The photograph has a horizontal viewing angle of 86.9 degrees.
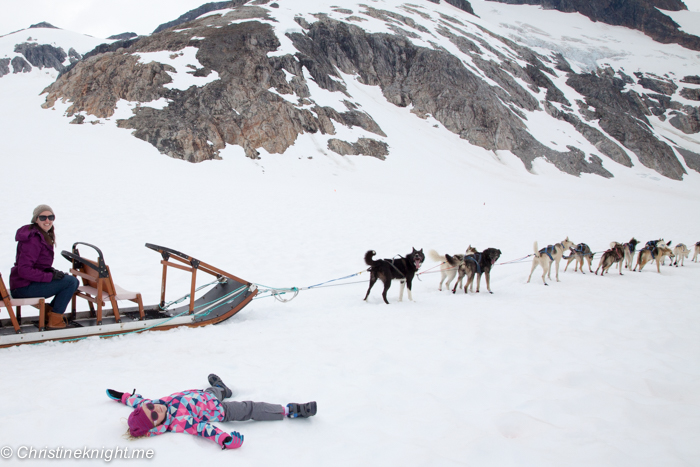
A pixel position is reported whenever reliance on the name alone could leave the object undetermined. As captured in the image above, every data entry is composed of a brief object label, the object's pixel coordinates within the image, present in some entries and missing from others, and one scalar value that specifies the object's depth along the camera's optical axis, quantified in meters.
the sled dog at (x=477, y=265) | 8.16
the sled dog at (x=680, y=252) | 11.89
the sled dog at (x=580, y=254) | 10.41
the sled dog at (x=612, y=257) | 10.18
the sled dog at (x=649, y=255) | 10.91
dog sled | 4.13
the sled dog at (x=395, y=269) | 7.05
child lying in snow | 2.54
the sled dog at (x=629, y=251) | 10.59
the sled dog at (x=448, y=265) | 8.14
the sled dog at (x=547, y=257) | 9.16
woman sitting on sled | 4.17
